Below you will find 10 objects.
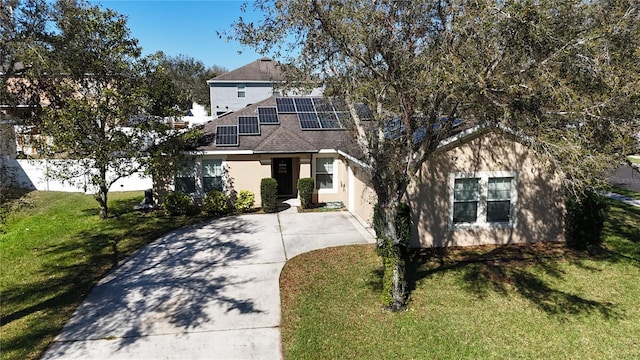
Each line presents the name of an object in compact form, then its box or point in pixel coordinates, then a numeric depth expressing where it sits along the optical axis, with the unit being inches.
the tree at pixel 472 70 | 244.7
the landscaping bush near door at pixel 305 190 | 662.5
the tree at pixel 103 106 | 514.0
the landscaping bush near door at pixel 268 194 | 649.6
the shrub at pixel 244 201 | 658.2
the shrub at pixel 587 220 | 473.1
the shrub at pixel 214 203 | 634.2
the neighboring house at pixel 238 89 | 1467.8
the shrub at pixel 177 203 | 627.8
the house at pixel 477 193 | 464.8
